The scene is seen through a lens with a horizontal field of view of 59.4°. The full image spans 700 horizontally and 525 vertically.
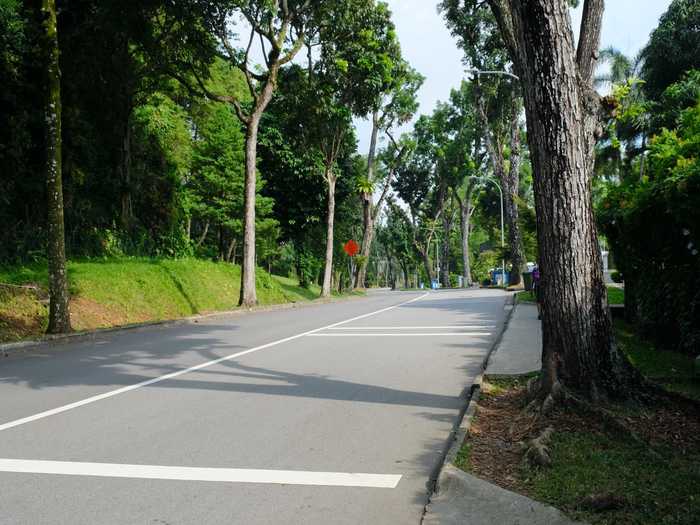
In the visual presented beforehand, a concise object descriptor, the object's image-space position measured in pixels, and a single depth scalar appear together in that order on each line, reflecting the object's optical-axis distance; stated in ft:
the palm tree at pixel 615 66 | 161.07
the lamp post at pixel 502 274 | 153.58
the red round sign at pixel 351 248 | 136.79
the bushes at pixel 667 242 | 24.61
